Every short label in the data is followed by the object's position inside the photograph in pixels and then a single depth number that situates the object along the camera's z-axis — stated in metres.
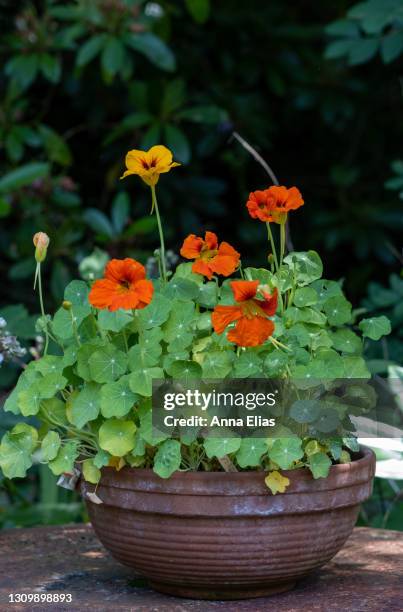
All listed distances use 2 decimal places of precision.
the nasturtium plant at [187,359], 2.03
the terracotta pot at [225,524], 2.04
